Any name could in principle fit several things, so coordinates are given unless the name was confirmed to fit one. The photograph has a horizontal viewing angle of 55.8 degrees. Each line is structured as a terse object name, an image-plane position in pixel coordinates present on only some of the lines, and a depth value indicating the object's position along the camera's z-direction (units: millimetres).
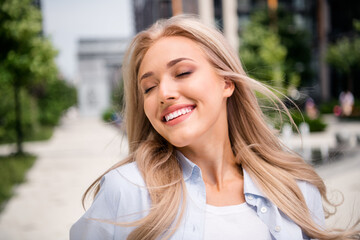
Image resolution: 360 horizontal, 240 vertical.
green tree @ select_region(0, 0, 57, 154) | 10203
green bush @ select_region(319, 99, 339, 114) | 22922
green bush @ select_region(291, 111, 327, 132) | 13992
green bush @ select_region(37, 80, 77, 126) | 26938
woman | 1283
